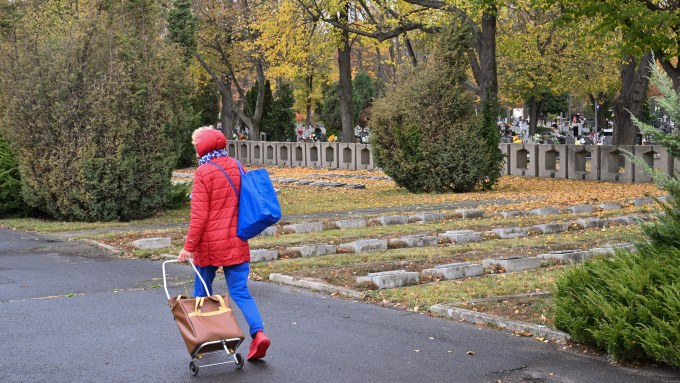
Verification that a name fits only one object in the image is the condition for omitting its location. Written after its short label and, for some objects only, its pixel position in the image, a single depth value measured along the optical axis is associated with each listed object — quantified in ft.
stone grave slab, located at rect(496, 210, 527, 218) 48.78
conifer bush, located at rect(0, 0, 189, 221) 48.73
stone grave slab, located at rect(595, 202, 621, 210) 51.06
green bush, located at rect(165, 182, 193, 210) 57.11
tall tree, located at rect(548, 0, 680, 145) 56.75
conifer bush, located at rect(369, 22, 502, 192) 65.10
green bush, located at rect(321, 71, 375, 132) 177.47
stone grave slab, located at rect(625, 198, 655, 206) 52.58
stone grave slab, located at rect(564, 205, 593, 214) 50.19
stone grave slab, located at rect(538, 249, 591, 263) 30.86
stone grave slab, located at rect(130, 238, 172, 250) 38.27
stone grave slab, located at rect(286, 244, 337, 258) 35.27
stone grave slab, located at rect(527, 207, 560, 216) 49.32
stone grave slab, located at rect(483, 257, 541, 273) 30.04
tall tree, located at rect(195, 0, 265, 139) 120.37
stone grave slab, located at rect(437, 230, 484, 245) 38.24
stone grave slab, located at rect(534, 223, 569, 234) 40.73
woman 18.42
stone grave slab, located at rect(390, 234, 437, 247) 37.37
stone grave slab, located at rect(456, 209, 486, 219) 48.78
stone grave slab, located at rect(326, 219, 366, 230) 45.32
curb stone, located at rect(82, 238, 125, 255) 37.70
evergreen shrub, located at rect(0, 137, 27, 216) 53.36
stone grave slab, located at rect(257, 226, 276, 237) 42.93
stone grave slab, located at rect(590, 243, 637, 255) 30.67
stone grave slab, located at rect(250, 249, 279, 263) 34.25
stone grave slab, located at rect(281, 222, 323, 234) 44.23
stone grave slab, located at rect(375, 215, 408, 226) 46.52
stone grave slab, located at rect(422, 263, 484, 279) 28.96
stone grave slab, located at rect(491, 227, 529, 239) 39.86
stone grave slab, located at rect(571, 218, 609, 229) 41.96
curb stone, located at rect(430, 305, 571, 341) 20.51
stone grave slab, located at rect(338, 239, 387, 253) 36.24
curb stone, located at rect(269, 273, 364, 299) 26.43
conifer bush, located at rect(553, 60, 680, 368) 17.28
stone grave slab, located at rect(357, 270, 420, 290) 27.30
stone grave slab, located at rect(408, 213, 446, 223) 47.01
